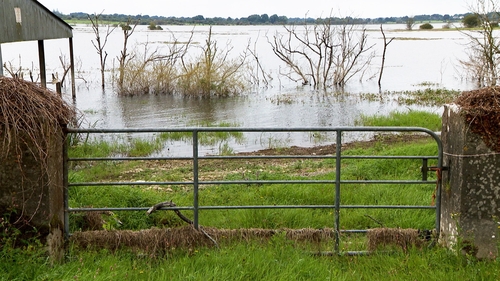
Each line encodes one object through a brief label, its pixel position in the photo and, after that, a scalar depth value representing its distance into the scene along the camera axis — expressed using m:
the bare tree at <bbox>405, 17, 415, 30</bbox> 64.62
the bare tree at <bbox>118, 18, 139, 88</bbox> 30.81
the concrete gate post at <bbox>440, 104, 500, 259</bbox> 5.57
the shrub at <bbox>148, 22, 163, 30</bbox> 112.45
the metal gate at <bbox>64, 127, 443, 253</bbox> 5.75
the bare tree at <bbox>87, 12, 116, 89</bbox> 34.29
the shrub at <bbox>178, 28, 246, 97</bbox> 30.16
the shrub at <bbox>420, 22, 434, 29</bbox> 124.31
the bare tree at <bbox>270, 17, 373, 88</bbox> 35.34
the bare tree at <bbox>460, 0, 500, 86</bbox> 21.76
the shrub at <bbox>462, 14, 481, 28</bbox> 59.29
